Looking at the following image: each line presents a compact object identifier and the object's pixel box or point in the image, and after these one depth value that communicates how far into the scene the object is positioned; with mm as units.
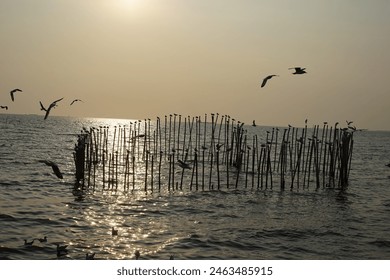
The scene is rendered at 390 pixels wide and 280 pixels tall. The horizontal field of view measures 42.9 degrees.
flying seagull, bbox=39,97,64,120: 13358
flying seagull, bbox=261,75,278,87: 13406
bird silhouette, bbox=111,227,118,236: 13359
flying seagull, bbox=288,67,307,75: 12999
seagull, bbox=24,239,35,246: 11787
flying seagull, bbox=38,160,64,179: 12895
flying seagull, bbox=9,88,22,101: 14047
